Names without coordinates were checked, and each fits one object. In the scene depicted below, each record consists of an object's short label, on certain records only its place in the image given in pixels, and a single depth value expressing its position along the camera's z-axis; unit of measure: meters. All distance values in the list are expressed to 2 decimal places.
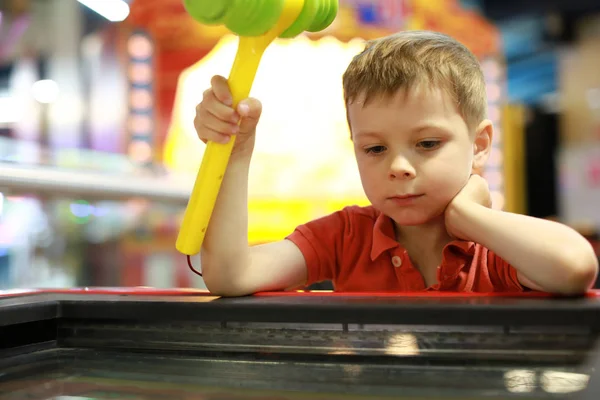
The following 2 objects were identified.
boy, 0.72
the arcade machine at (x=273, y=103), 3.39
